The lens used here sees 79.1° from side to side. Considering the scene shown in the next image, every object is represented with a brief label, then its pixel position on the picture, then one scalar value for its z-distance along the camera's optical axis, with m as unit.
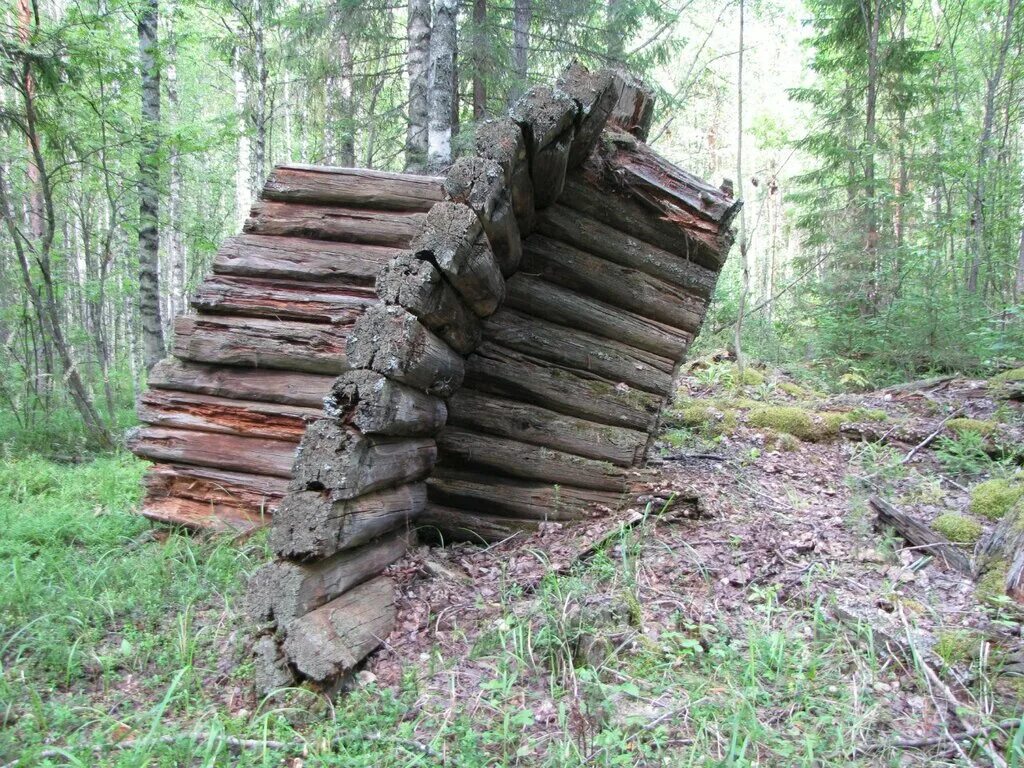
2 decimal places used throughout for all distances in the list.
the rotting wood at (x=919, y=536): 3.57
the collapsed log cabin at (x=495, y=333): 4.42
